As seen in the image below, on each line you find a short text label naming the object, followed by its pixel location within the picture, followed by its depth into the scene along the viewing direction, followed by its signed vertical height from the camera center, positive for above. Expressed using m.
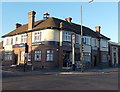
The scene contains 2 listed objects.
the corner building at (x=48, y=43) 29.36 +2.12
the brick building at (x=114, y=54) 45.03 -0.13
